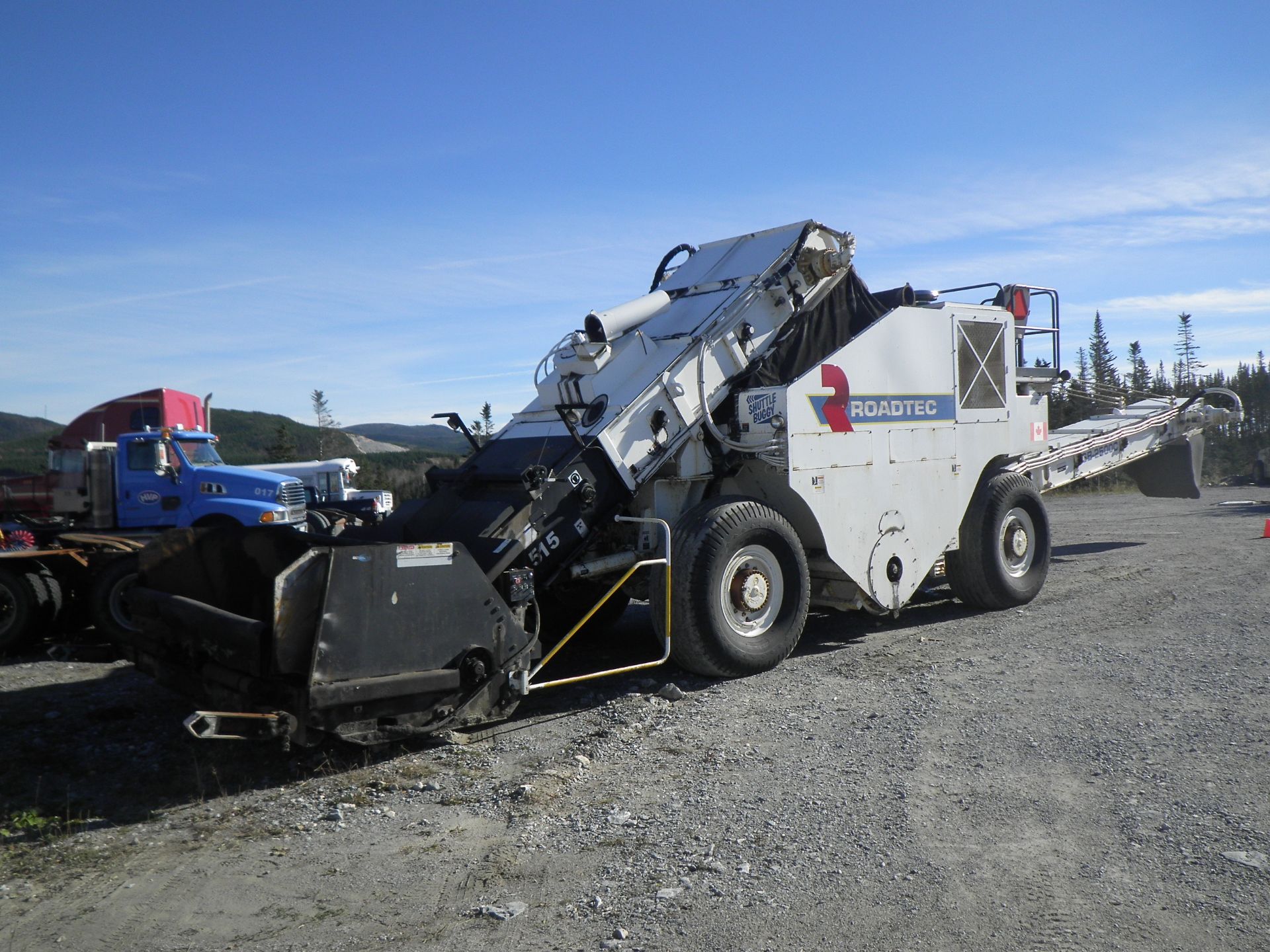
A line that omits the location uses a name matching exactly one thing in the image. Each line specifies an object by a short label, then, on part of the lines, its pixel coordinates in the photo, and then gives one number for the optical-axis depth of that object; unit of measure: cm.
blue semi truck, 1212
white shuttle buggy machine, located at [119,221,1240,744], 509
